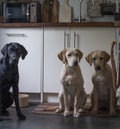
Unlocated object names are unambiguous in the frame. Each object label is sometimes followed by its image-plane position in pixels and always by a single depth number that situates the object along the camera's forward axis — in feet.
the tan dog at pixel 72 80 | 11.80
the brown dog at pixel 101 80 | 11.94
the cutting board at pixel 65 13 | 15.02
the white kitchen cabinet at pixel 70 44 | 14.29
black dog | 10.85
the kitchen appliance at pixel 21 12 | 15.23
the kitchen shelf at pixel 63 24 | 14.02
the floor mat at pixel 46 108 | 12.53
